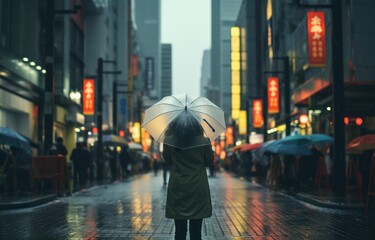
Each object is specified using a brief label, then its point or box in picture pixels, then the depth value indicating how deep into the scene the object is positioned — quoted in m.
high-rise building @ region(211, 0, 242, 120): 154.25
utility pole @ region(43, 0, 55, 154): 20.50
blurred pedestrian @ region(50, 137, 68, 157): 22.44
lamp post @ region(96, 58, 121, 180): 33.59
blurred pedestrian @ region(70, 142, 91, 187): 26.86
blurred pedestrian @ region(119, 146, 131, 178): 39.06
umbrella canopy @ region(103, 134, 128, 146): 35.59
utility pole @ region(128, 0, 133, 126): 81.06
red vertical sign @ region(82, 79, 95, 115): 42.09
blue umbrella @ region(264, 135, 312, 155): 21.33
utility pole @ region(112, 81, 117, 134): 42.19
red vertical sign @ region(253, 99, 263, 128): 56.66
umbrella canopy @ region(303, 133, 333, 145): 22.44
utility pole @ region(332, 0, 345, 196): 18.09
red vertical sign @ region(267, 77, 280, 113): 42.16
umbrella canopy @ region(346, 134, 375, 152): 14.15
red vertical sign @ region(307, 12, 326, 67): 27.23
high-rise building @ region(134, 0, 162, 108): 135.00
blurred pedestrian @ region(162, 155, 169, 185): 28.37
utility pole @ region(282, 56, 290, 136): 29.06
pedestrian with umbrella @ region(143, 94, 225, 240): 6.32
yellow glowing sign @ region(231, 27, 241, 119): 85.69
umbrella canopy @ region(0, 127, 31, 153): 16.47
